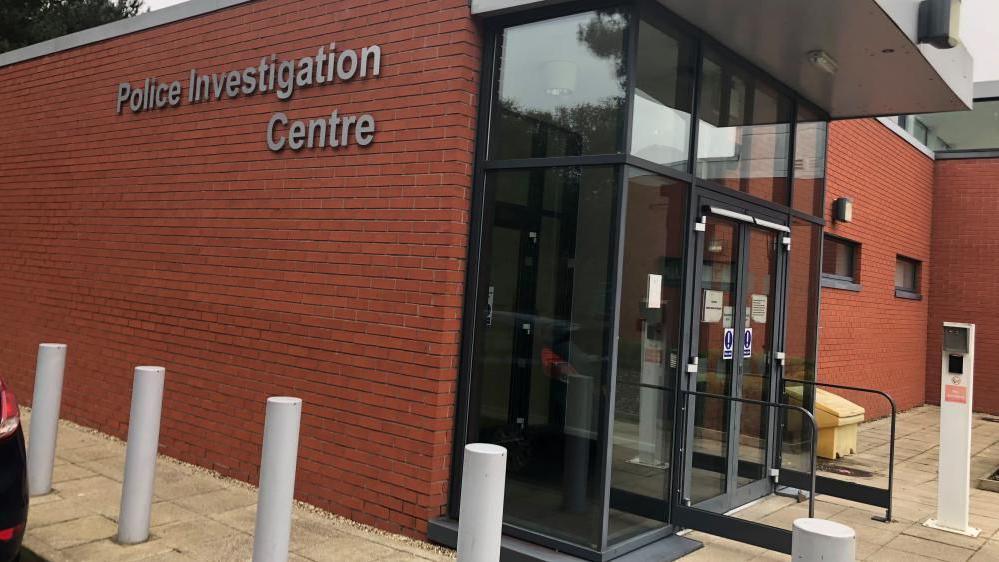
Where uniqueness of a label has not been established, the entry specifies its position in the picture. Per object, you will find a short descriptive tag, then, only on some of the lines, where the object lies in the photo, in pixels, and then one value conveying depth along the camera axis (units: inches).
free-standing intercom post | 226.7
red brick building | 185.8
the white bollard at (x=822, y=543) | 94.7
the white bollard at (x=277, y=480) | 153.8
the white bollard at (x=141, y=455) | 181.5
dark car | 136.6
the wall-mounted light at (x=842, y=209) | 403.2
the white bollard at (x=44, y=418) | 209.6
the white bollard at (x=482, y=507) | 123.2
